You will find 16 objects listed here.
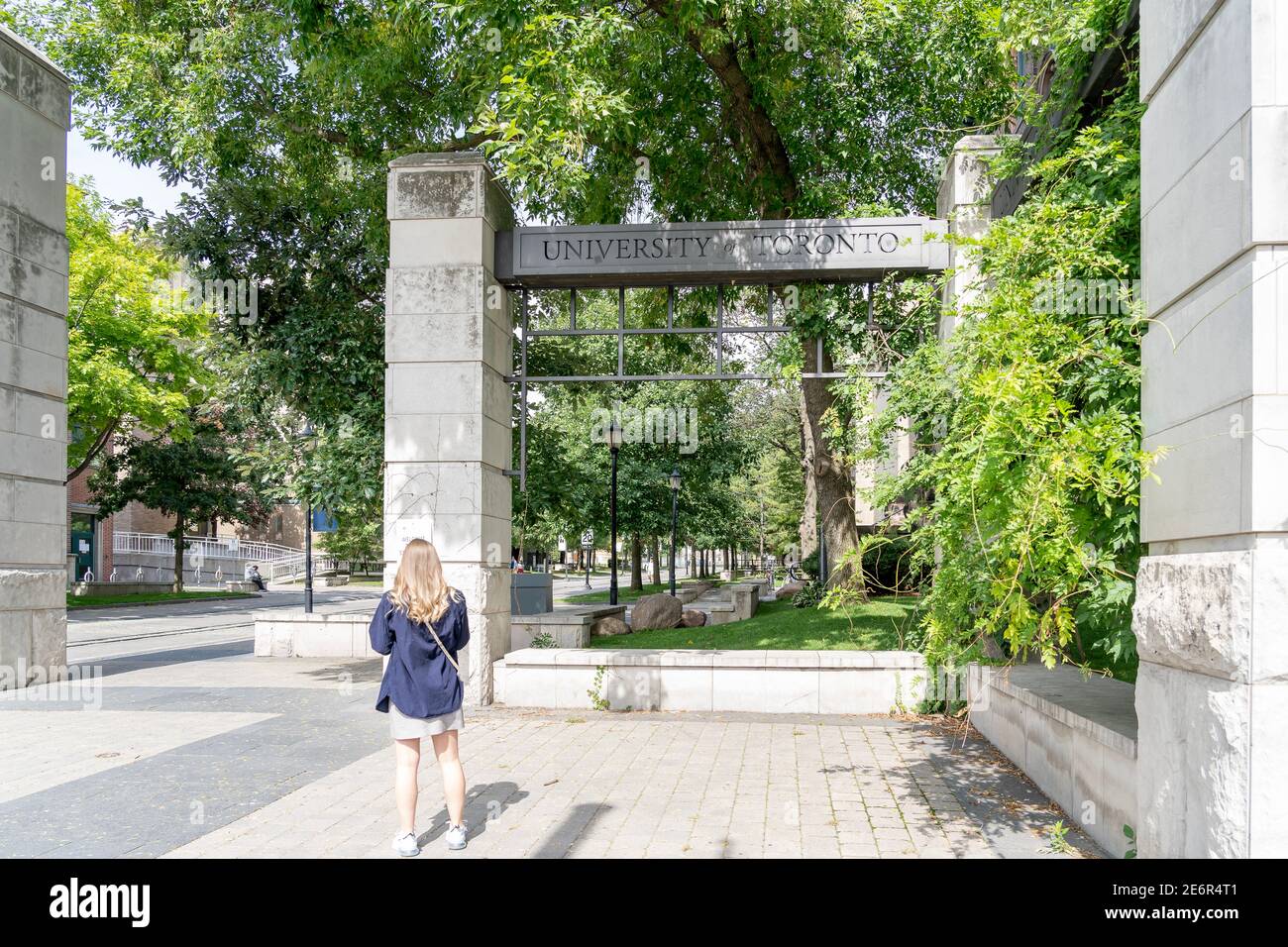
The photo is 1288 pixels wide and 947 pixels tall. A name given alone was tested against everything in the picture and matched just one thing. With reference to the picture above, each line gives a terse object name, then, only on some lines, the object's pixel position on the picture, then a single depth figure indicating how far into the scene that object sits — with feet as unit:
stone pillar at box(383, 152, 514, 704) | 32.71
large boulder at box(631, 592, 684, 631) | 60.18
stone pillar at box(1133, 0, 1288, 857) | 11.46
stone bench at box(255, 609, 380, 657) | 53.72
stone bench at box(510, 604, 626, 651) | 48.21
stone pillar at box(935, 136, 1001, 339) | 30.25
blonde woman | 17.80
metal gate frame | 32.91
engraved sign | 32.81
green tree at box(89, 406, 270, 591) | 114.42
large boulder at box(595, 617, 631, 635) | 57.82
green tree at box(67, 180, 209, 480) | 82.33
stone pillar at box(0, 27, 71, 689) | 38.93
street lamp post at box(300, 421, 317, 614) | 47.73
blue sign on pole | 50.06
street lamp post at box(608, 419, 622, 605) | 70.49
